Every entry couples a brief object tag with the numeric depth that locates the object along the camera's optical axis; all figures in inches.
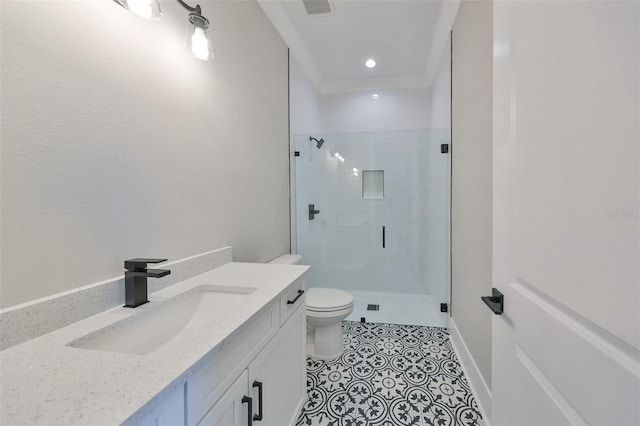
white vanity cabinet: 27.9
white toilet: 78.6
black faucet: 37.9
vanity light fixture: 45.7
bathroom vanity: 19.7
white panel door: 16.5
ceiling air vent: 83.4
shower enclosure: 114.7
